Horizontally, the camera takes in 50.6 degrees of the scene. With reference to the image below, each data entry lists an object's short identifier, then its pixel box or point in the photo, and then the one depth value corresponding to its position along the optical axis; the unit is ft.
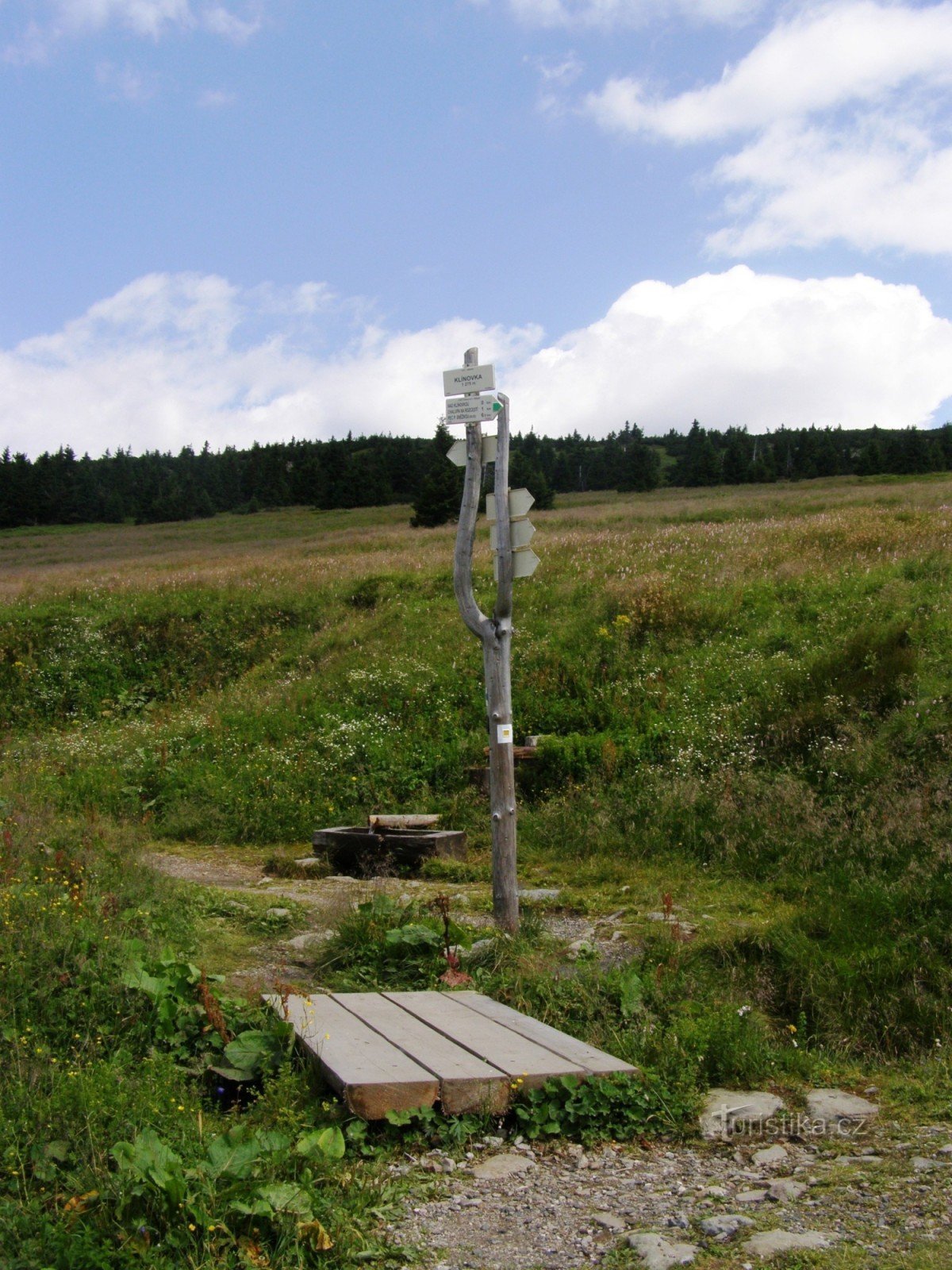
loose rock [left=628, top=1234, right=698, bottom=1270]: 10.53
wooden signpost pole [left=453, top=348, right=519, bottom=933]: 24.40
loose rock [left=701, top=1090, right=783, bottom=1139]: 14.49
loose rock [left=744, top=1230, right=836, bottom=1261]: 10.72
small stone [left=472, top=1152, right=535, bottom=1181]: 12.98
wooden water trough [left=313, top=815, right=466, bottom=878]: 32.50
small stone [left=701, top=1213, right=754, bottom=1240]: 11.19
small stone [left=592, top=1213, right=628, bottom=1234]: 11.50
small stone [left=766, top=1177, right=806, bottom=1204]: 12.12
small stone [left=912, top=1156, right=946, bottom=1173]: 12.85
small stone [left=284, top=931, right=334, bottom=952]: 22.24
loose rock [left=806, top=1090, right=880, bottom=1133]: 14.58
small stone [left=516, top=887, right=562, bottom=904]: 27.81
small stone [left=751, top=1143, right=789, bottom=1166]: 13.41
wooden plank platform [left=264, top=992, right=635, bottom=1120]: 13.66
